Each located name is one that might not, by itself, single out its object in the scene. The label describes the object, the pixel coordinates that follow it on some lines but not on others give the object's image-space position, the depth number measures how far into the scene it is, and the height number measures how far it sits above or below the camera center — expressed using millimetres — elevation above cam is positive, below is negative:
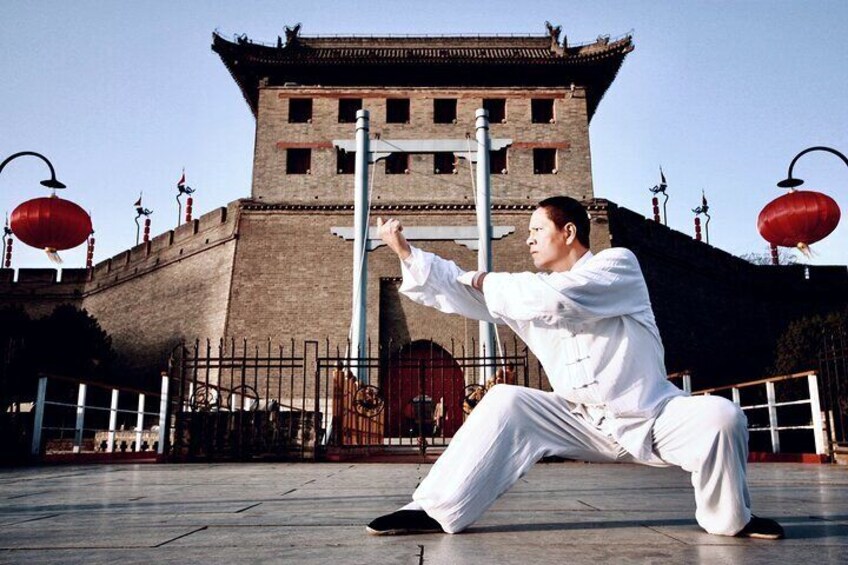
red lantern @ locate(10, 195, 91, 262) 6621 +1742
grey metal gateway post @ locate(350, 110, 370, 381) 11039 +3013
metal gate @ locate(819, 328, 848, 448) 6458 +299
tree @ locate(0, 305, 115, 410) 18422 +1715
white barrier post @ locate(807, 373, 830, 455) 6617 -131
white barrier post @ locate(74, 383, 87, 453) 7707 -154
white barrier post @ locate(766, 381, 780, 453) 7203 -111
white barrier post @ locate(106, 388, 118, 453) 8505 -191
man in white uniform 1925 -9
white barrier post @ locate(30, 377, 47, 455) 7023 -108
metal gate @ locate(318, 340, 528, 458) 7969 -14
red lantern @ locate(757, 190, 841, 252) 7566 +2022
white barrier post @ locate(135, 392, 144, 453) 9172 -188
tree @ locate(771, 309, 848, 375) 15109 +1326
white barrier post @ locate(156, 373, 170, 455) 8044 -133
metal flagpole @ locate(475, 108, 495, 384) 11008 +3398
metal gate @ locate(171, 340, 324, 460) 7531 -284
